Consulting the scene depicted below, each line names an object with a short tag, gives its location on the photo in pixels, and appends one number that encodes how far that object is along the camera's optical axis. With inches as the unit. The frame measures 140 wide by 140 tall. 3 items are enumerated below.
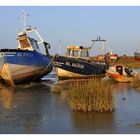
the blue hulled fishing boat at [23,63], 1085.8
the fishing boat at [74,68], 1357.0
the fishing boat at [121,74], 1194.0
